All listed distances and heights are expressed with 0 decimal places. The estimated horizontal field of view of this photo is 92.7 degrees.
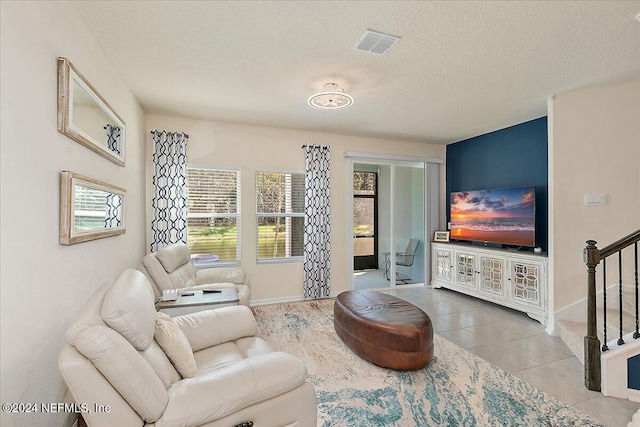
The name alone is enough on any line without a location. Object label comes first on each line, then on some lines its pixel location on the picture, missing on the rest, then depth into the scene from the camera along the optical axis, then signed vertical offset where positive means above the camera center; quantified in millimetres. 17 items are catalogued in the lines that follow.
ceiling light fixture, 2926 +1148
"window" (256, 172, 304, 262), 4613 -3
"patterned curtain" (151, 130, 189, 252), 3954 +330
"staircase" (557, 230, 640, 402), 2320 -1081
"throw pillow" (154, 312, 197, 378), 1623 -721
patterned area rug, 2027 -1345
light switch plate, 3285 +178
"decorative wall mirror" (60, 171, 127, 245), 1701 +36
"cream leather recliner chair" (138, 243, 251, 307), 3092 -697
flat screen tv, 4078 -9
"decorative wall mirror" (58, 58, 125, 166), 1686 +663
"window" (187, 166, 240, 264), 4266 +24
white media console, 3807 -866
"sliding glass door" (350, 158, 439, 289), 5449 -91
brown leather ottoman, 2533 -1029
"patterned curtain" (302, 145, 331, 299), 4766 -144
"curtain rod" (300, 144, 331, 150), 4804 +1101
